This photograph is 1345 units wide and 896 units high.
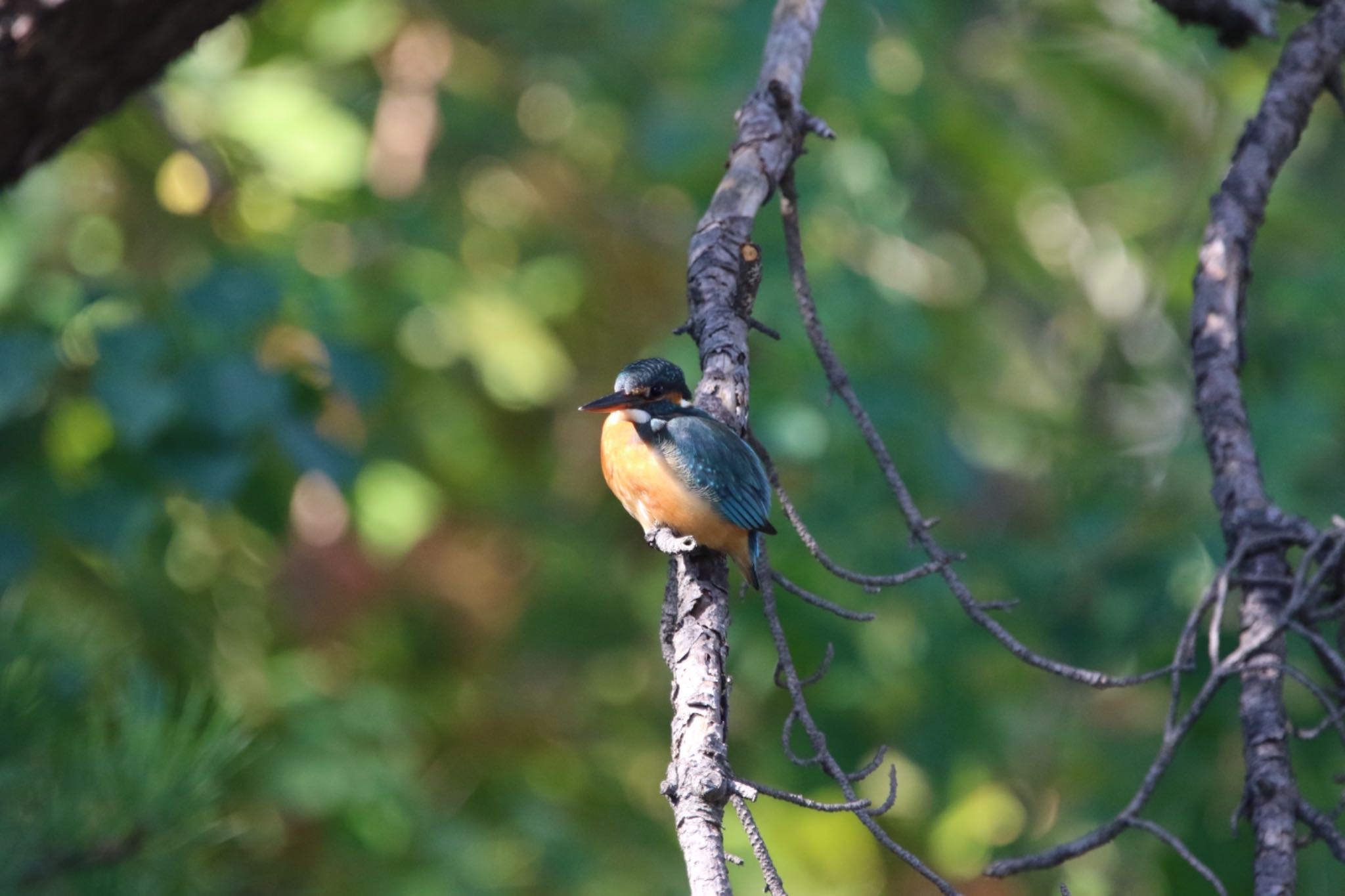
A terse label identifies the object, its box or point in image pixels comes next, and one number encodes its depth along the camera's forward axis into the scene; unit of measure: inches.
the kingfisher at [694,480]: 378.9
